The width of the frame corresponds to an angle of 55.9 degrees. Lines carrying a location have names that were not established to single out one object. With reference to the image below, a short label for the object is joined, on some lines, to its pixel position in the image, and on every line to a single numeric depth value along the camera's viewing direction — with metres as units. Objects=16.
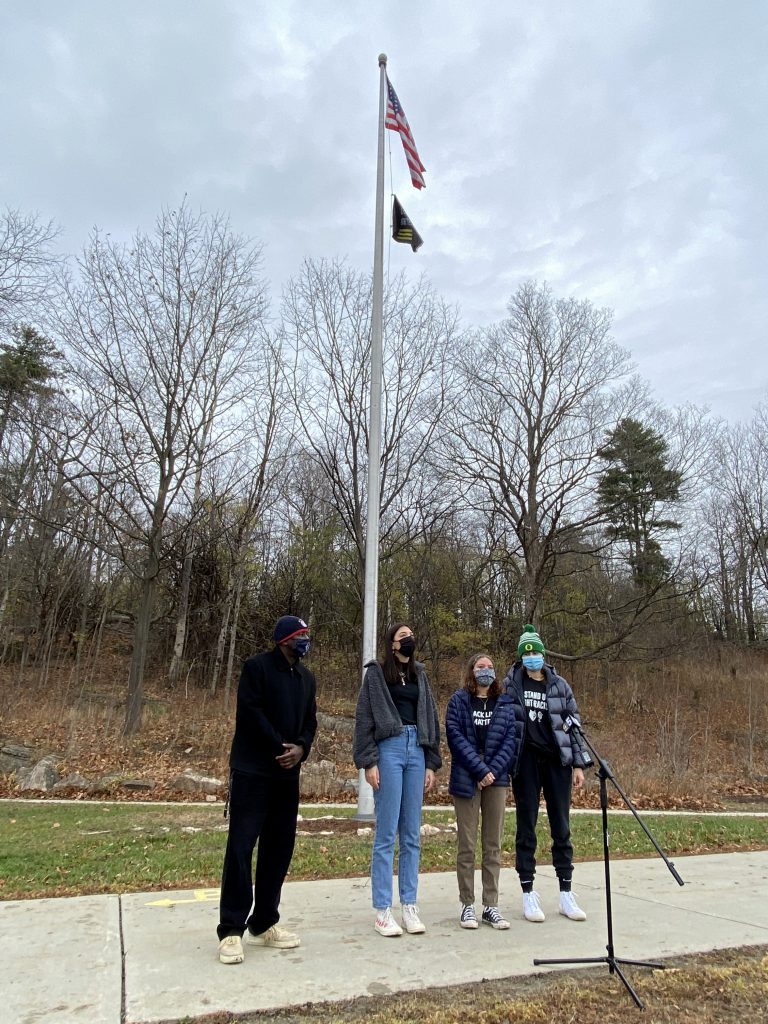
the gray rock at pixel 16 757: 15.77
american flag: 12.84
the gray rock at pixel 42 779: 13.63
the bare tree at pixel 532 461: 24.94
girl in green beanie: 5.09
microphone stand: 3.66
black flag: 12.98
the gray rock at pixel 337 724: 21.56
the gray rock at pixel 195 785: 13.52
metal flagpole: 10.31
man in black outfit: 4.14
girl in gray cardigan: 4.62
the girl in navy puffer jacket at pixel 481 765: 4.86
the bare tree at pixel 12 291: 12.43
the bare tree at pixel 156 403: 17.58
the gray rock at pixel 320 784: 13.55
